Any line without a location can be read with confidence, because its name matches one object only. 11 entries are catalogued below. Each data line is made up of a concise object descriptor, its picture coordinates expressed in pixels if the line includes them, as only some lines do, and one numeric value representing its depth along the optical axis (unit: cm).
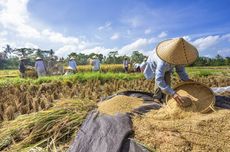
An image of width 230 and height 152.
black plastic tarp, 96
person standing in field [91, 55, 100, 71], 489
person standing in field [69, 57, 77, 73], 430
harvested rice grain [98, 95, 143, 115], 125
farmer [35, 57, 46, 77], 421
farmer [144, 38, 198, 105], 127
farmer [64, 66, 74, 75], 419
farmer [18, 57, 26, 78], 452
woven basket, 120
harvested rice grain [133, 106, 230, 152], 95
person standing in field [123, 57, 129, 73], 595
